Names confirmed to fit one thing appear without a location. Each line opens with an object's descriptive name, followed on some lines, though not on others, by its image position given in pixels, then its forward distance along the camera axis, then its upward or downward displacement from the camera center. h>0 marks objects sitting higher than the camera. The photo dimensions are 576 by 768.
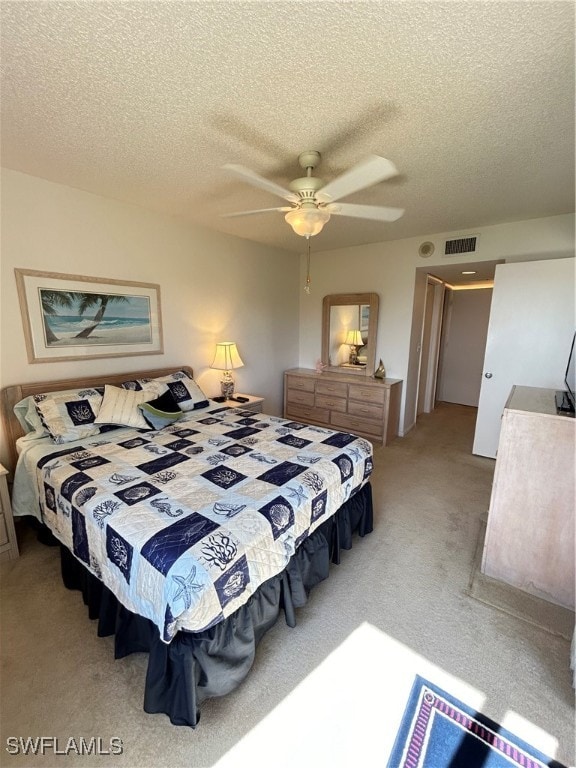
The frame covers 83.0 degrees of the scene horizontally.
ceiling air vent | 3.47 +0.85
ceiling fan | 1.55 +0.71
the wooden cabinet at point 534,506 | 1.75 -1.00
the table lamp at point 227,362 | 3.56 -0.43
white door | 3.04 -0.05
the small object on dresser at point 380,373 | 4.19 -0.63
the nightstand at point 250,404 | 3.45 -0.87
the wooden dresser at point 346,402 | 3.91 -1.00
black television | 1.84 -0.47
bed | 1.23 -0.87
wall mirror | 4.27 -0.12
